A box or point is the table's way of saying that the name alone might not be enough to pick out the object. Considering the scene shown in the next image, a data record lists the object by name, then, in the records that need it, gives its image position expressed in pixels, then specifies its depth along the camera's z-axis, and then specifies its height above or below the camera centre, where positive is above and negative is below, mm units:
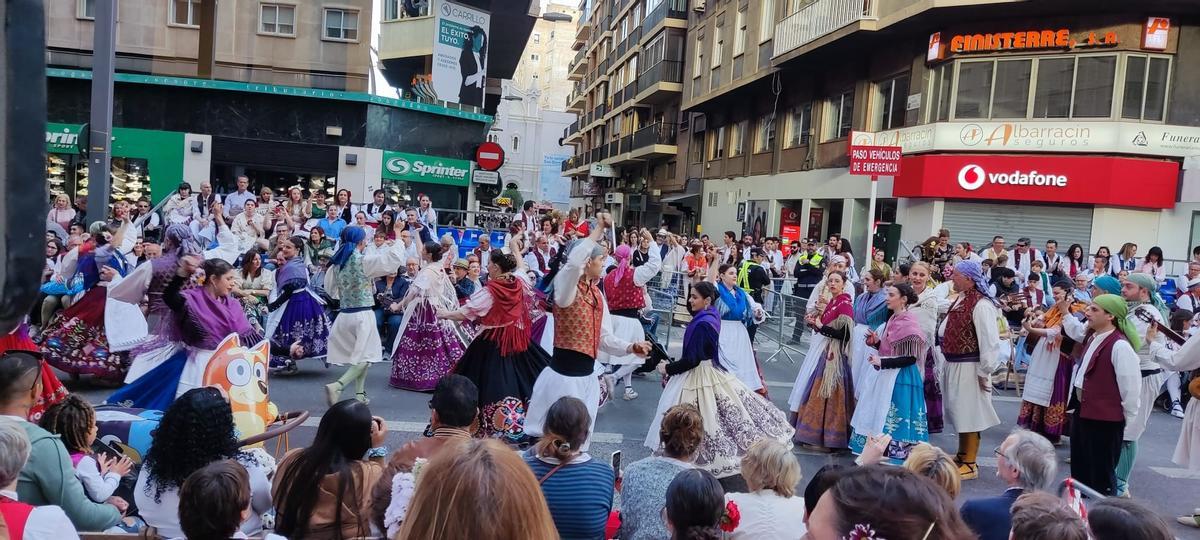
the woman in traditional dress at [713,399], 6578 -1377
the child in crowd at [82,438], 4031 -1262
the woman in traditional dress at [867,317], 8289 -783
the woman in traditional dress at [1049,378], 8399 -1301
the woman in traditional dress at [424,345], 9820 -1626
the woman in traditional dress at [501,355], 6980 -1219
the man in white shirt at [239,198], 16062 -166
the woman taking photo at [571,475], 3721 -1149
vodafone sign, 17672 +1482
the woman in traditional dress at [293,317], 9930 -1448
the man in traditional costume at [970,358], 7410 -1004
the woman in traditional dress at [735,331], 8805 -1082
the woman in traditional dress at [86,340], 8523 -1614
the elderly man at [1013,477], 3789 -1116
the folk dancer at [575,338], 6613 -956
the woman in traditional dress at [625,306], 10156 -1052
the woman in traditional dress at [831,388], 8000 -1444
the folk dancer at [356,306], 8789 -1133
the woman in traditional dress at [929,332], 7828 -843
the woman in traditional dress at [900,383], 7297 -1232
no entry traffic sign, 25281 +1527
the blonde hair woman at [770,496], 3916 -1255
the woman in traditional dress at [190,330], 6301 -1053
